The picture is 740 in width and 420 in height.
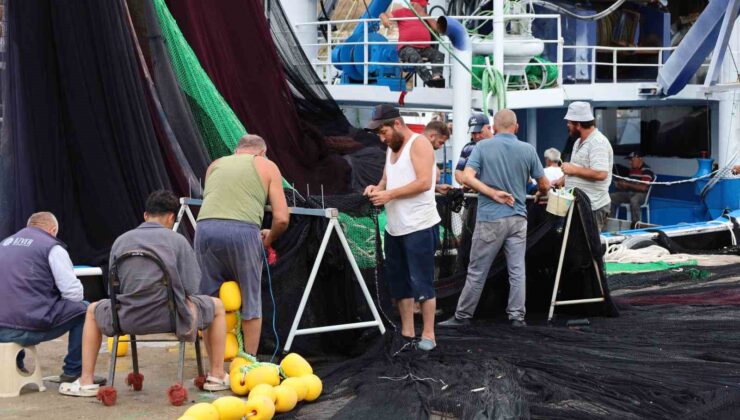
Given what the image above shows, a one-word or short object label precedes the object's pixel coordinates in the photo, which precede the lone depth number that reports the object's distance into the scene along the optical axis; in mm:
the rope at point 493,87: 12656
